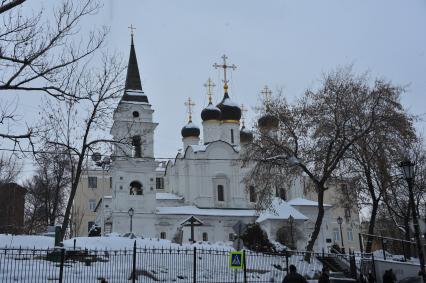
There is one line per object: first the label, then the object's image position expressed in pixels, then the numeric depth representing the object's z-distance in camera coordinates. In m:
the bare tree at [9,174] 43.47
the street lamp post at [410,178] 17.25
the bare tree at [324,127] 28.05
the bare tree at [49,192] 32.67
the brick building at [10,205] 46.41
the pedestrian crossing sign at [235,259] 16.16
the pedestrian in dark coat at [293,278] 13.42
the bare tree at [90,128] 25.55
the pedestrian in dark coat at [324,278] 17.48
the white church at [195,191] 48.36
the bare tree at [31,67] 16.46
